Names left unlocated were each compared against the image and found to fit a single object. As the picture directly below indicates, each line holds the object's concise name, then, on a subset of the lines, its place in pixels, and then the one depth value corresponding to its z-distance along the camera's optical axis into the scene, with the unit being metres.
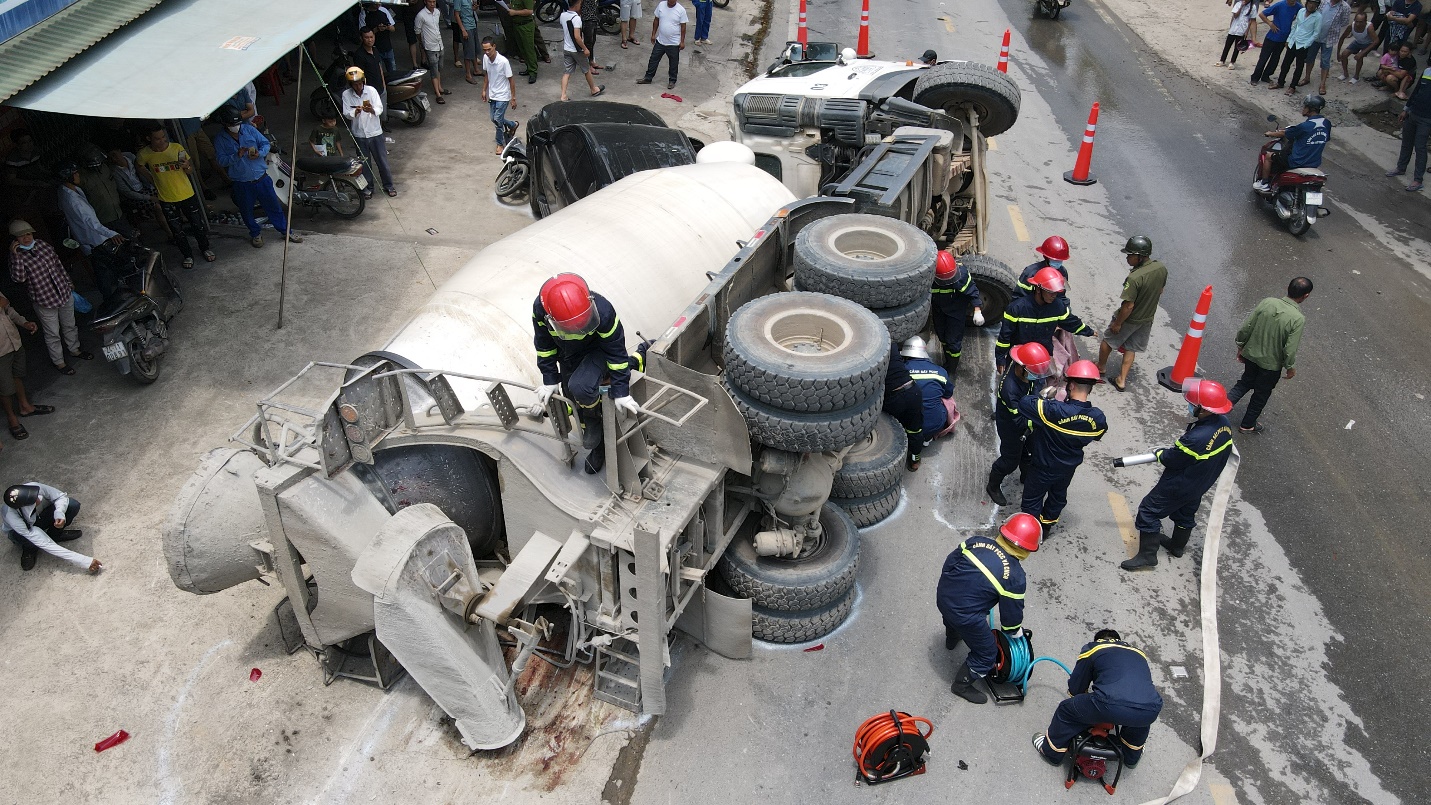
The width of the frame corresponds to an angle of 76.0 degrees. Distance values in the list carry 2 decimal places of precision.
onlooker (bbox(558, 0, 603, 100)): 14.62
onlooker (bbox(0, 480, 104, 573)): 6.53
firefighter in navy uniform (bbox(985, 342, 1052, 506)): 7.18
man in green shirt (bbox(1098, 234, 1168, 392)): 8.73
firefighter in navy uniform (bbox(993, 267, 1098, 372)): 7.81
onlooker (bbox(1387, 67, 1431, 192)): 12.81
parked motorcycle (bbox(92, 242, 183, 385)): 8.23
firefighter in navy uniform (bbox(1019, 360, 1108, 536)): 6.79
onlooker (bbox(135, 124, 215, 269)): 9.91
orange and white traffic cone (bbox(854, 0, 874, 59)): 17.39
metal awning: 7.50
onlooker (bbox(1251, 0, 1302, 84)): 16.31
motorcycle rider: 11.83
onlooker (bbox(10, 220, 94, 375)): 8.01
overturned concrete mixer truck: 5.12
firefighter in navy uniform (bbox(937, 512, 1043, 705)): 5.62
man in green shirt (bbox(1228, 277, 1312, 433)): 8.12
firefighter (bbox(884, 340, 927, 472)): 7.34
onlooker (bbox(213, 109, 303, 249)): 10.38
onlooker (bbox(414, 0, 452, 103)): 14.12
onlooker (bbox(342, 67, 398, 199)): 11.40
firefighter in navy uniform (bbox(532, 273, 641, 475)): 4.98
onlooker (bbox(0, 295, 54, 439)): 7.64
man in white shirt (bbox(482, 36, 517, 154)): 12.96
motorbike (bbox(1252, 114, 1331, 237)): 11.80
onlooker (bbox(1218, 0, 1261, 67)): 17.49
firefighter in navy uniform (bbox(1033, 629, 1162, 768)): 5.20
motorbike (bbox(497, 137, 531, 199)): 12.10
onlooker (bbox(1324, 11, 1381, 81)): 16.95
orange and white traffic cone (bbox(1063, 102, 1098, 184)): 13.06
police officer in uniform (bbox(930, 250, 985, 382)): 8.32
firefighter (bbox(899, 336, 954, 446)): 8.02
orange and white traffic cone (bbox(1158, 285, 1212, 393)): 9.05
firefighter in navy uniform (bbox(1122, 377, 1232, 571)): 6.67
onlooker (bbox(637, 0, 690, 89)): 15.72
